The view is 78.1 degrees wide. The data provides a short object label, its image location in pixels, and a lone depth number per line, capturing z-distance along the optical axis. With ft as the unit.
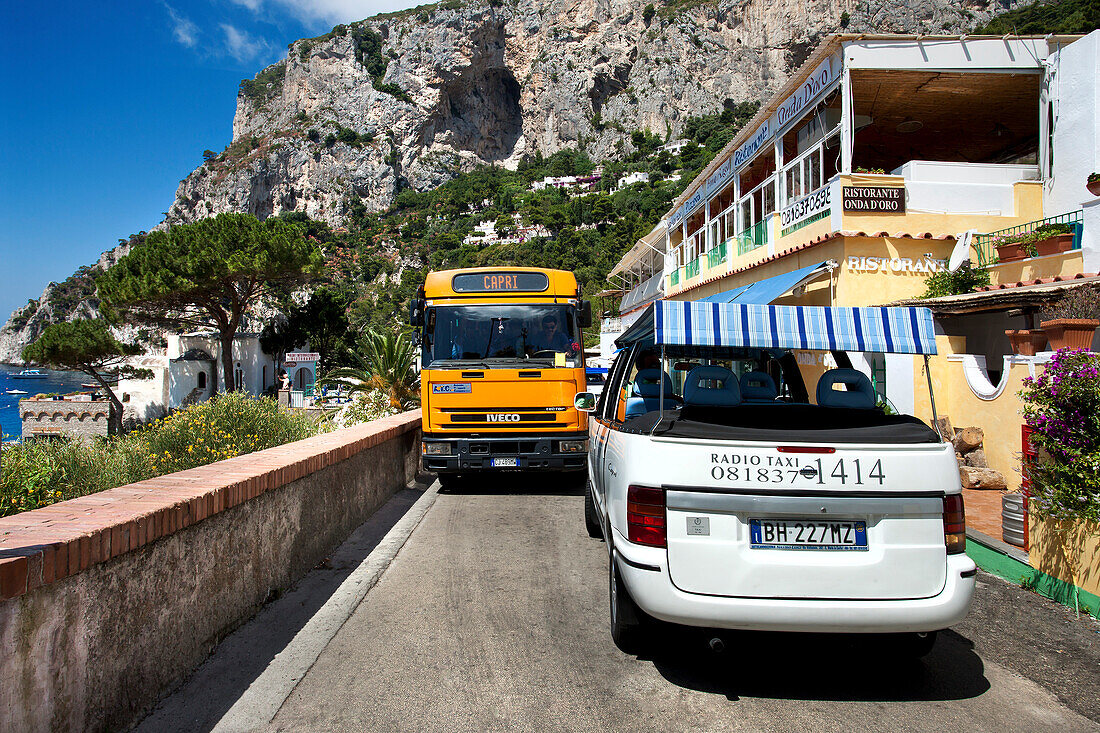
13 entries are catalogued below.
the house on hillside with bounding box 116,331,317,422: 138.62
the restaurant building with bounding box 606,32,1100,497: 33.94
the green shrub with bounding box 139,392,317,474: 24.80
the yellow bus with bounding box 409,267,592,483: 28.81
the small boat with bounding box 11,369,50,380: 551.59
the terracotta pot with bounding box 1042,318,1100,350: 22.17
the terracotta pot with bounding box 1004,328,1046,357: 24.39
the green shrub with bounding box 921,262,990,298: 38.50
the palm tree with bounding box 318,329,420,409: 51.21
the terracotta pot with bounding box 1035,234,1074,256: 35.76
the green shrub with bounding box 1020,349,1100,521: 14.39
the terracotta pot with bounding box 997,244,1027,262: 37.50
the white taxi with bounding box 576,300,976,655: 10.47
